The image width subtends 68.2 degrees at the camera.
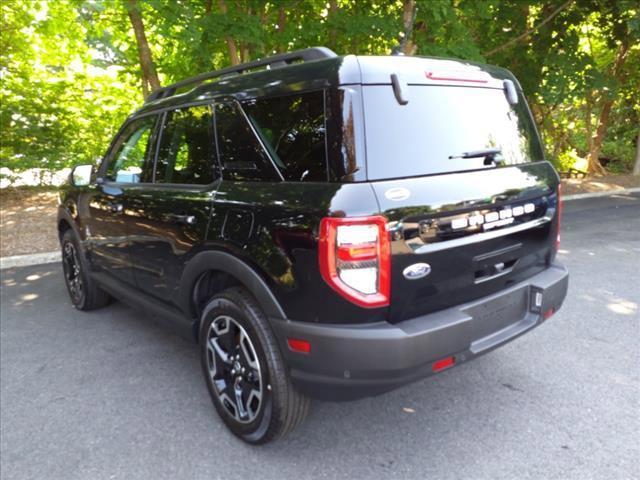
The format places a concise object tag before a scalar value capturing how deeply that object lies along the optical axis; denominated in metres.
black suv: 2.02
